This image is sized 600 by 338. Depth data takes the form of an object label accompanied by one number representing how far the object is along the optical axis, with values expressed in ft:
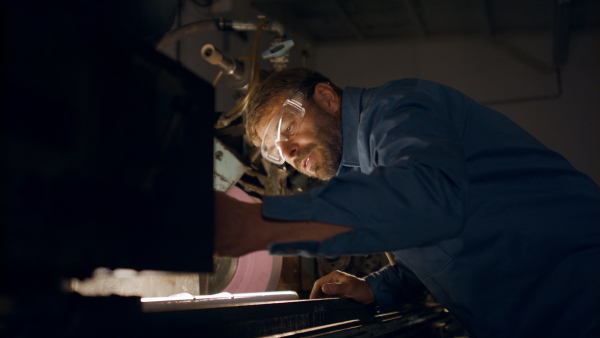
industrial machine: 1.28
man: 2.16
